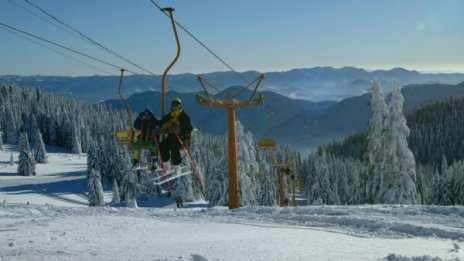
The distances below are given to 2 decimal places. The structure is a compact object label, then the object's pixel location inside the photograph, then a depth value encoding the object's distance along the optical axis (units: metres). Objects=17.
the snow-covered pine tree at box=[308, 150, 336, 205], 57.16
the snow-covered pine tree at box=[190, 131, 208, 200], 67.64
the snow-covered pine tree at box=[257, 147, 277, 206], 53.81
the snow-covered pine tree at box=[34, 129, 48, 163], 111.12
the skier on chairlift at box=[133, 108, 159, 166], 16.33
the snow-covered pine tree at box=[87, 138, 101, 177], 80.31
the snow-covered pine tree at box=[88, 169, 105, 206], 68.06
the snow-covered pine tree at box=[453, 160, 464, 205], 44.62
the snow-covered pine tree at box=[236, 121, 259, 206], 43.81
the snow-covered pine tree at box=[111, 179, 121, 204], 68.12
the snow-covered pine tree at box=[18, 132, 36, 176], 94.75
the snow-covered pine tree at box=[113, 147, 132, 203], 68.44
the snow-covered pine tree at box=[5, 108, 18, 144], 136.38
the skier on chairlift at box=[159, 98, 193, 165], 15.86
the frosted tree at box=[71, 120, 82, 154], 131.12
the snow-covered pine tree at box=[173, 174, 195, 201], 60.88
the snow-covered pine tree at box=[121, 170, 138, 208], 70.12
